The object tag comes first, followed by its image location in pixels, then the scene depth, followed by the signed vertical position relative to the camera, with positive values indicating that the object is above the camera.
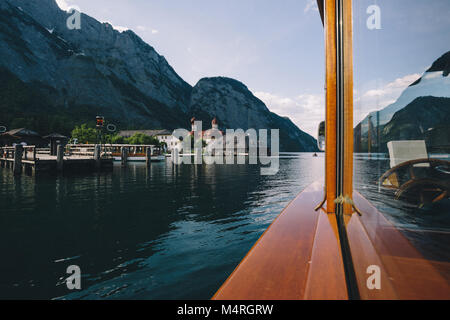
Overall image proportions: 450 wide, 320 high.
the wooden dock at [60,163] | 15.55 -0.19
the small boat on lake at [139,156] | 33.66 +0.66
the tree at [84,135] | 46.06 +5.18
